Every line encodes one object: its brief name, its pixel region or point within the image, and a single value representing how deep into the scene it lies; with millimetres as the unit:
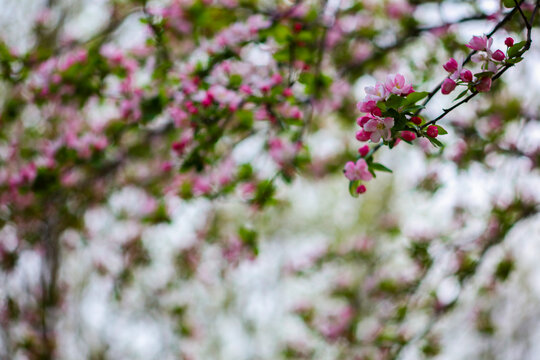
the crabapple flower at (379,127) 1326
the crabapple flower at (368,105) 1318
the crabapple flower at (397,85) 1315
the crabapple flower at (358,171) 1412
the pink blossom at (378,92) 1317
